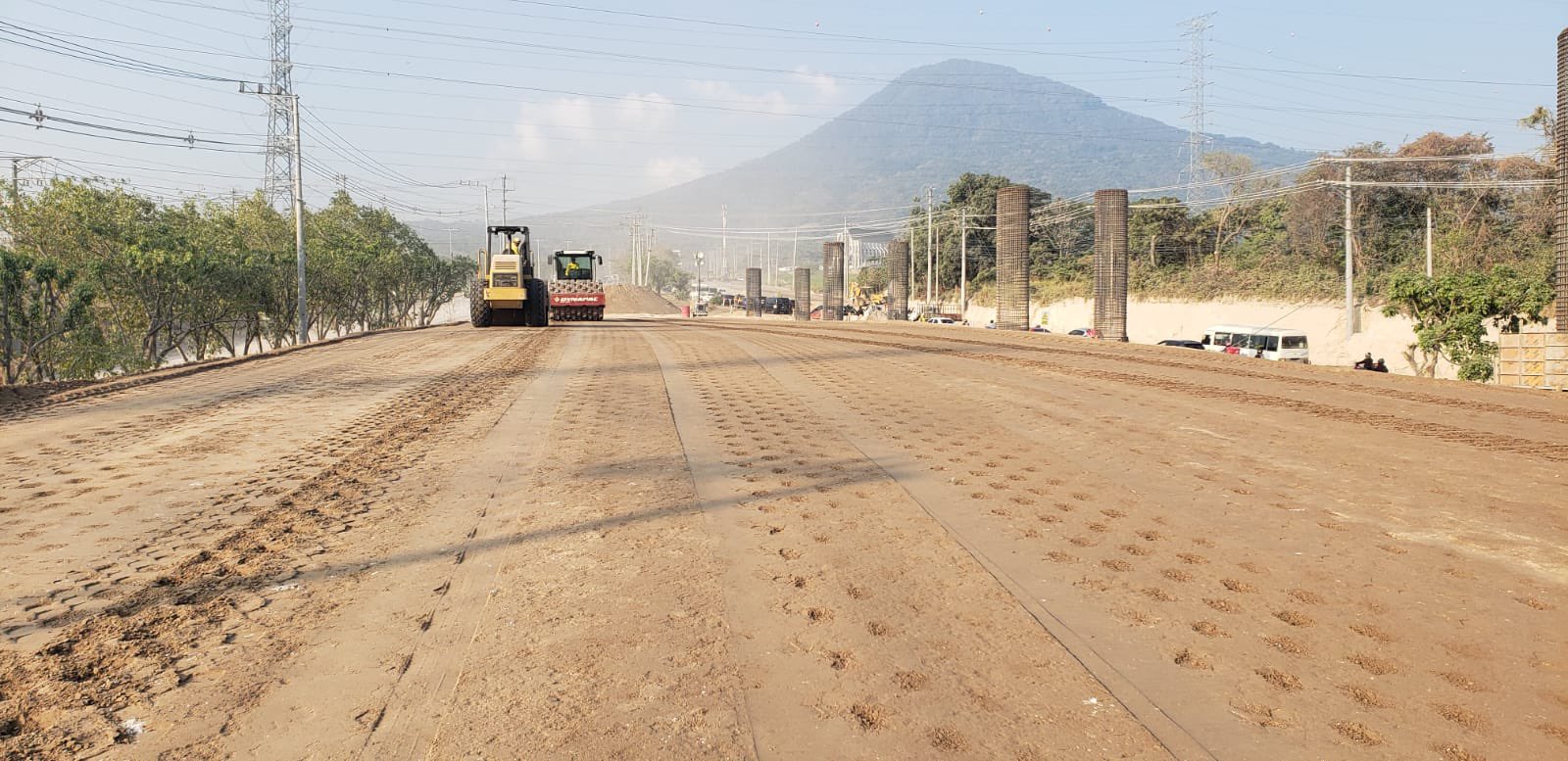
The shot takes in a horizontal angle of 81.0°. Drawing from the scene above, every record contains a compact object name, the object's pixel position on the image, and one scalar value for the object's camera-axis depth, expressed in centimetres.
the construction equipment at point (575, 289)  4516
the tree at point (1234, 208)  5306
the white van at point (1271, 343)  2997
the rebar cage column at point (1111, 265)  2861
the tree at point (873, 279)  9359
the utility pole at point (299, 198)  3272
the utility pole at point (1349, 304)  3472
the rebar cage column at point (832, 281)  6034
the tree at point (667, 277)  17838
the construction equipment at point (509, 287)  3403
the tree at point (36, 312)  2014
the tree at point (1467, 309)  2227
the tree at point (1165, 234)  5491
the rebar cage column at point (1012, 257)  3168
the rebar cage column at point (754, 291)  8000
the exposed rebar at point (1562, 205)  1644
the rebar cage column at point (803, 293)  6494
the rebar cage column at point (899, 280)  5478
